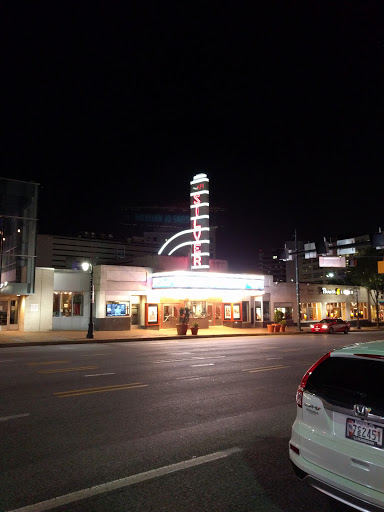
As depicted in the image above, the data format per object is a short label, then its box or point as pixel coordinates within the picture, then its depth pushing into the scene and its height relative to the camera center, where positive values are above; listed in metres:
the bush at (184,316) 31.50 -0.25
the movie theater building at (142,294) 30.62 +1.60
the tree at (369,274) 50.59 +4.55
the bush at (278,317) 37.21 -0.41
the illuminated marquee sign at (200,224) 35.84 +7.55
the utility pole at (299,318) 38.34 -0.53
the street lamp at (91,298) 26.58 +0.94
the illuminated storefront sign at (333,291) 49.36 +2.51
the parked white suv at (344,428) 3.72 -1.13
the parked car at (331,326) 37.84 -1.25
